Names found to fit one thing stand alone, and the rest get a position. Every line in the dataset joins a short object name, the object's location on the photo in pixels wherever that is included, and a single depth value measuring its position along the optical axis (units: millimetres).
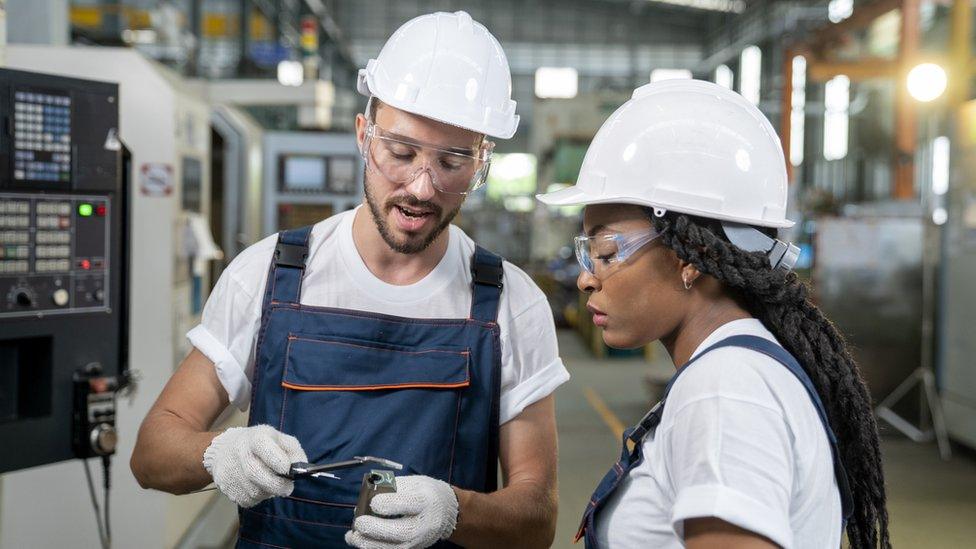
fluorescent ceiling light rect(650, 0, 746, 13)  20797
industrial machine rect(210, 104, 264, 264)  6070
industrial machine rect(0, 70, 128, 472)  2141
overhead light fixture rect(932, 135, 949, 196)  11086
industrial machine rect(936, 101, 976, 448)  5926
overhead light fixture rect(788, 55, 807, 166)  17172
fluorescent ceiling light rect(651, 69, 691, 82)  23648
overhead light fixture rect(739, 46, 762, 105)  20141
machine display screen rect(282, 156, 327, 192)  7113
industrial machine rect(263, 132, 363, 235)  7109
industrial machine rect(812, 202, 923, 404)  6684
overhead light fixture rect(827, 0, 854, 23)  14629
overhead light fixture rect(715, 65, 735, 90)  22375
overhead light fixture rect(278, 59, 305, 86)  13172
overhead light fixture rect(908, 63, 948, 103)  6449
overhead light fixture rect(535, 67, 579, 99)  24328
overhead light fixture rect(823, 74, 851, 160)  15125
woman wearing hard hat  1132
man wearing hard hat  1676
